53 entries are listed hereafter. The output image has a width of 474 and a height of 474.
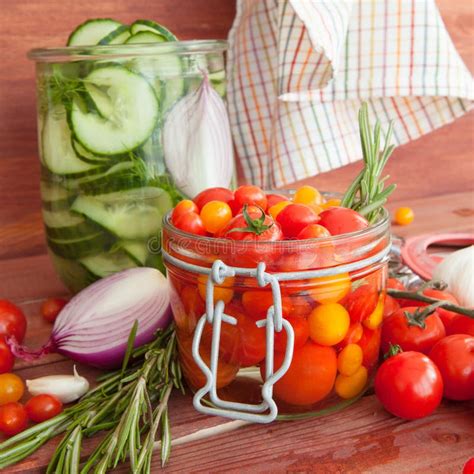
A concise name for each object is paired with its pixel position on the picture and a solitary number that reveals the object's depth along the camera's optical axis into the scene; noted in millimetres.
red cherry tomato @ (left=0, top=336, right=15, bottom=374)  714
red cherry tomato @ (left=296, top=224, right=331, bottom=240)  580
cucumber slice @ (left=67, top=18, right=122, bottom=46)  792
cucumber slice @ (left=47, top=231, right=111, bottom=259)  804
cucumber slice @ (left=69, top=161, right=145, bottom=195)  778
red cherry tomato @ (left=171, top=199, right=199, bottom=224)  634
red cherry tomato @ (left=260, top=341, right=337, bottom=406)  591
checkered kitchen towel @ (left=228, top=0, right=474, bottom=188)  1067
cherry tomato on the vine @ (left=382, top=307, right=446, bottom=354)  686
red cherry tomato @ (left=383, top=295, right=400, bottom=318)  730
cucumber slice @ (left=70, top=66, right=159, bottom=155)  755
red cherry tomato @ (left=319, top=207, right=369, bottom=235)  600
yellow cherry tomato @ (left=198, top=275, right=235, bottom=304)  580
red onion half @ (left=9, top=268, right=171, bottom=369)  706
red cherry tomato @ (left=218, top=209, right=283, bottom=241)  563
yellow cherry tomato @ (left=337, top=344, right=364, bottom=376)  610
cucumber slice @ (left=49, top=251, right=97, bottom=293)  830
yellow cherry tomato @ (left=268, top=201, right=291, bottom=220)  639
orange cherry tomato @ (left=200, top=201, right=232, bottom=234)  619
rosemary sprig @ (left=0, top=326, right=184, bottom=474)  561
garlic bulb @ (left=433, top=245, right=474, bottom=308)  795
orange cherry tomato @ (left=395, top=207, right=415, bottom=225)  1177
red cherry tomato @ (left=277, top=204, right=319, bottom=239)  597
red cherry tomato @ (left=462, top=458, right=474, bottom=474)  520
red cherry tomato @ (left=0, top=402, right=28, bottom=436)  612
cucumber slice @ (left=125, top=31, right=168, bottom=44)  781
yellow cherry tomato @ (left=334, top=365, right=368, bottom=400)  629
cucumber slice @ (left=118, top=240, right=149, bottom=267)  804
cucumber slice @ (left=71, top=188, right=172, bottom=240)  789
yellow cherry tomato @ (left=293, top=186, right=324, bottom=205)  674
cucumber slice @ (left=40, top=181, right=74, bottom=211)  806
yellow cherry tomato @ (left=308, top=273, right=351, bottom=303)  585
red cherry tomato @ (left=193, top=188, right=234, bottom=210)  660
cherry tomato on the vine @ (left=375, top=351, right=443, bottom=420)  607
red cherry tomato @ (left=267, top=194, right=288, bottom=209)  683
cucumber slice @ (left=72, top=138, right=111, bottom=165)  771
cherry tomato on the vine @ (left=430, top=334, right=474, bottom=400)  637
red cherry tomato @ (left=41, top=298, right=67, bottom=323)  854
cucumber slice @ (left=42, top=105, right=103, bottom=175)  780
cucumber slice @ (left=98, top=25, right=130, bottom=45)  789
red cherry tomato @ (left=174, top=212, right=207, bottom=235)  621
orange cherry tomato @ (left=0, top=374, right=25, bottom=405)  662
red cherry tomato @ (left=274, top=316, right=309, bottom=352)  581
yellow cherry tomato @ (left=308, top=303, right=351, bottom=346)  583
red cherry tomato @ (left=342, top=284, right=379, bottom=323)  608
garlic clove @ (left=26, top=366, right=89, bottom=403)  666
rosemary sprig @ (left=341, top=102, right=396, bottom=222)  654
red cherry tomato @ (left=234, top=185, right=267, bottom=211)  646
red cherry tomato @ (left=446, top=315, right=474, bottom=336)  699
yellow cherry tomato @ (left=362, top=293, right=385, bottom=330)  636
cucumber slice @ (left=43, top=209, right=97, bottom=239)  807
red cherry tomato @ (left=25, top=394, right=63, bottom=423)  631
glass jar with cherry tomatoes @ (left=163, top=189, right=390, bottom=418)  576
